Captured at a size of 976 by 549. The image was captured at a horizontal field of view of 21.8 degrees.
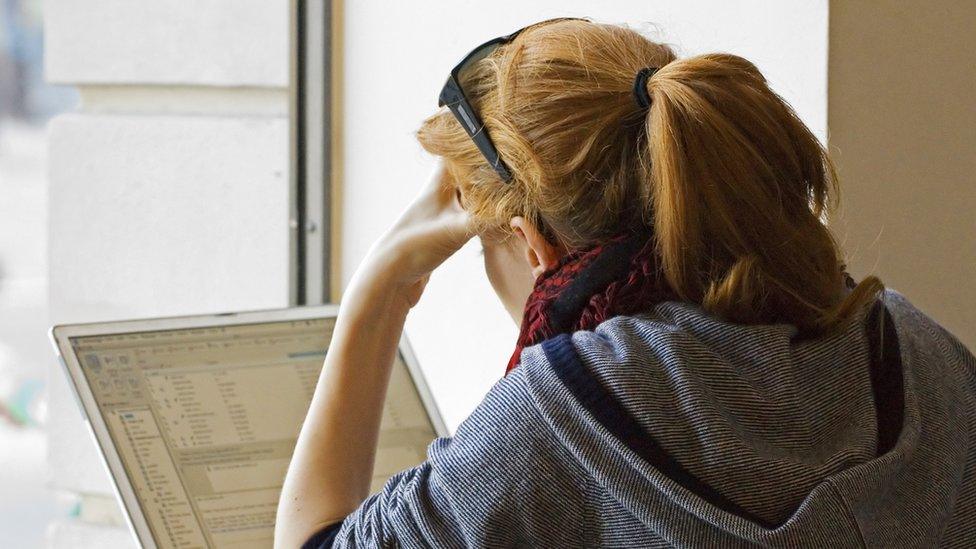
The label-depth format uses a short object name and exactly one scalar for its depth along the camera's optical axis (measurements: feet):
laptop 7.32
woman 6.47
